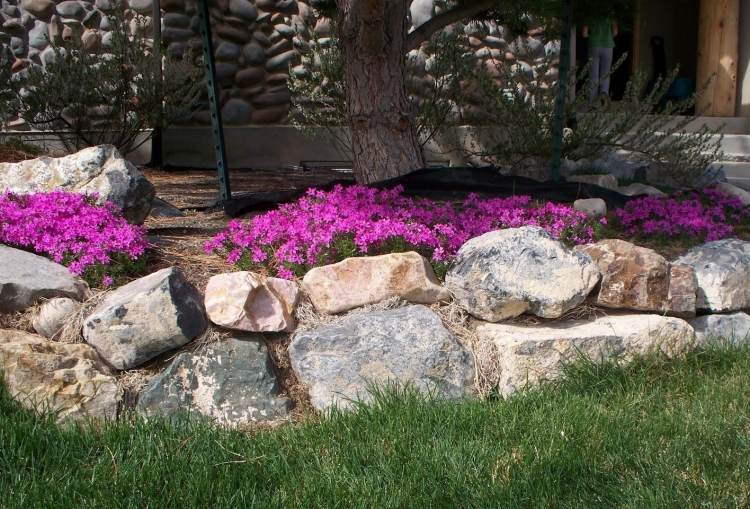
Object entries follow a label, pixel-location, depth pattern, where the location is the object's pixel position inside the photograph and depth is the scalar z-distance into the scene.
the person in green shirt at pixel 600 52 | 9.30
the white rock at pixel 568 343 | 3.56
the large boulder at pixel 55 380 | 3.18
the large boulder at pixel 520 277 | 3.68
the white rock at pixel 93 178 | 4.45
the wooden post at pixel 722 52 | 9.83
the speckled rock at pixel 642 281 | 3.81
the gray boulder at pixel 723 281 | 4.00
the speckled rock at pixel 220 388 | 3.35
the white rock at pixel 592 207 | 4.73
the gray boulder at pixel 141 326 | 3.40
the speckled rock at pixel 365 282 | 3.73
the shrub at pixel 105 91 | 8.26
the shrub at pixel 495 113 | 6.52
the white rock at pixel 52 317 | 3.50
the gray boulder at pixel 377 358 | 3.45
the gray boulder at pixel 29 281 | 3.51
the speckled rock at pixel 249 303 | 3.48
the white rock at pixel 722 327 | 3.95
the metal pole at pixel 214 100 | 5.61
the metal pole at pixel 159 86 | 8.56
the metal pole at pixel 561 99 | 5.29
